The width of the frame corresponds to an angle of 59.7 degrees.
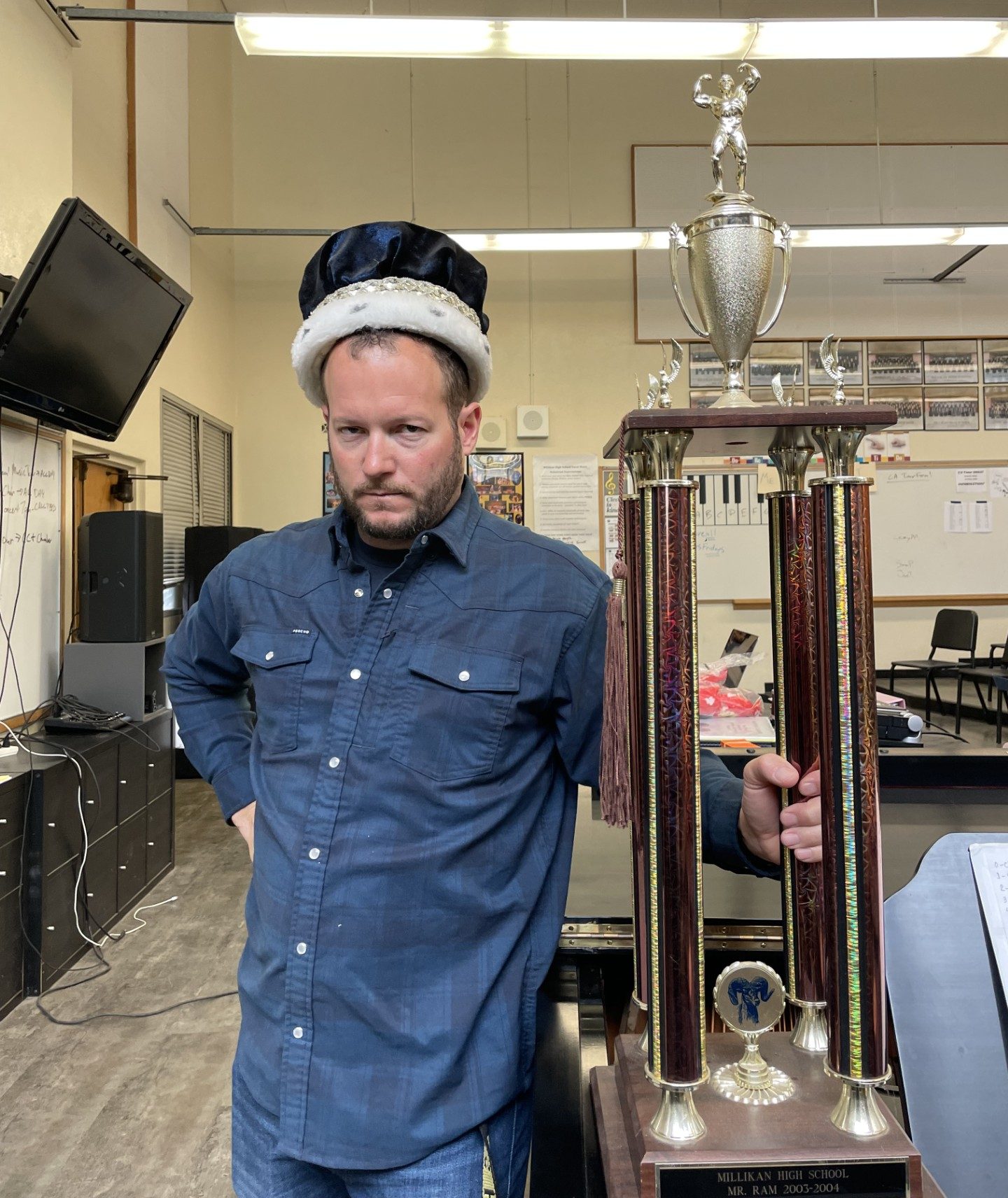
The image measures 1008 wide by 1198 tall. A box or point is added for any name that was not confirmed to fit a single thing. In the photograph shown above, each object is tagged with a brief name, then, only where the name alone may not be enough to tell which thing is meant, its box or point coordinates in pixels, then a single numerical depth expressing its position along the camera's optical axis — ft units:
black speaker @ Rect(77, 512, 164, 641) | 12.21
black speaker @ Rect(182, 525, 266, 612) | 17.30
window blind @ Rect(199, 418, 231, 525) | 19.62
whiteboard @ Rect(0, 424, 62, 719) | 10.89
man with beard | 2.83
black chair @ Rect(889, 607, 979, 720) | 19.35
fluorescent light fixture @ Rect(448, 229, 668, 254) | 14.89
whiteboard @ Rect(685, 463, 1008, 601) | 21.58
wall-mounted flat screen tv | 9.46
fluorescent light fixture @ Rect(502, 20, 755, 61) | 10.01
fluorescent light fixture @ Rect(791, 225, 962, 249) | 14.80
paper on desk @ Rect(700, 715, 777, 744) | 8.05
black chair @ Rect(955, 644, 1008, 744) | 17.53
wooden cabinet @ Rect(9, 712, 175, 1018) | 9.14
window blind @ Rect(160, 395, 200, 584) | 17.29
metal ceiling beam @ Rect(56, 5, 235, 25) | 11.69
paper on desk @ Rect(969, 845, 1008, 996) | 2.99
